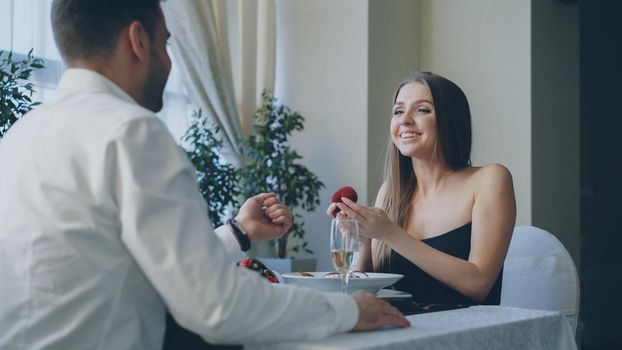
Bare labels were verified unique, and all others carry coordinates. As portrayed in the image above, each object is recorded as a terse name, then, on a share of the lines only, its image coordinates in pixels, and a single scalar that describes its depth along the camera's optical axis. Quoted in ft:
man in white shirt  3.44
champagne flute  5.21
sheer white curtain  13.89
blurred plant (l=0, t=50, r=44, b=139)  9.36
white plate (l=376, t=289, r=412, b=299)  5.53
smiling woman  6.75
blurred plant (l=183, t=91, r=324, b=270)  12.94
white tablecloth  3.85
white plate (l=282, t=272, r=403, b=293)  5.45
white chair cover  7.31
